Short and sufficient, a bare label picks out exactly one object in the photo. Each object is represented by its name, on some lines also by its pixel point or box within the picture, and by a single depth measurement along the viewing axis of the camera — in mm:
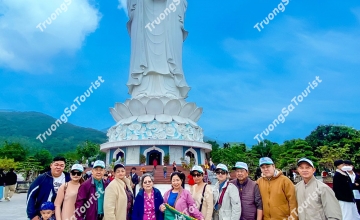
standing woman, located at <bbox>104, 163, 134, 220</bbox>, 4129
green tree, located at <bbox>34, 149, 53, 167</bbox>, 41000
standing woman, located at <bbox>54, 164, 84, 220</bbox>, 4168
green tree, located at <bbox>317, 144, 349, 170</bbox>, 28516
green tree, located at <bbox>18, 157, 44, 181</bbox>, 27461
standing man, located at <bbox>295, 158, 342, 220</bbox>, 3719
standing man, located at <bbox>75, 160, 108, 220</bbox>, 4184
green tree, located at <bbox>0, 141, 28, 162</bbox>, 38406
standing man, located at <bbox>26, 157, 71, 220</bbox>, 4164
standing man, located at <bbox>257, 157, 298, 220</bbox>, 3988
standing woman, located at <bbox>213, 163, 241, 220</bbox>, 4152
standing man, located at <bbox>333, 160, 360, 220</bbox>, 5820
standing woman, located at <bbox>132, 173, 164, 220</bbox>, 4199
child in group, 4070
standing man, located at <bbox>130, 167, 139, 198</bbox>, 10340
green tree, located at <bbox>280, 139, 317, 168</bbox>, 29802
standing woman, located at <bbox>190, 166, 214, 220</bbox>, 4371
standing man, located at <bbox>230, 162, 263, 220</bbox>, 4133
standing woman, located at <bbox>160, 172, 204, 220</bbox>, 4242
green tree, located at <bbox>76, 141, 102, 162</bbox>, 42406
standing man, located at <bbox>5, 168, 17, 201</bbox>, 12391
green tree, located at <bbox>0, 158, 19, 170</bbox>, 27219
